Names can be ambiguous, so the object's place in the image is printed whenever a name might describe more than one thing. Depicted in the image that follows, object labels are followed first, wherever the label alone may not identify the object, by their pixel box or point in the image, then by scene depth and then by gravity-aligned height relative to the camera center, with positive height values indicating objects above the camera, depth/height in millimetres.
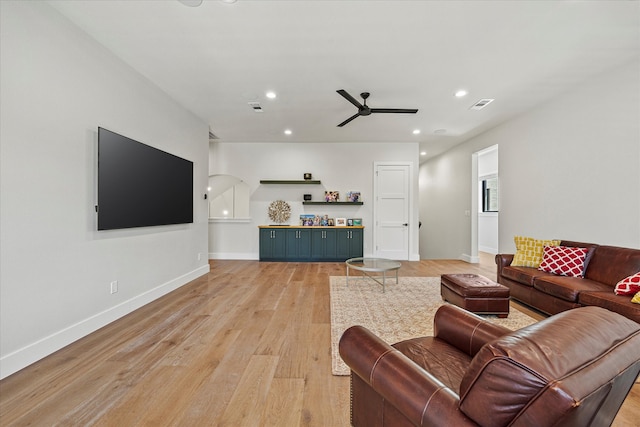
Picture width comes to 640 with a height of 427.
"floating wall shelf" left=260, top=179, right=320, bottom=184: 6295 +725
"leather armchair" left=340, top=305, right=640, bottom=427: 623 -429
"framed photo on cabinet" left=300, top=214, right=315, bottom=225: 6419 -164
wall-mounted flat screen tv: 2734 +330
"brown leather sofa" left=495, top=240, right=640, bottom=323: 2419 -753
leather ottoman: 2914 -936
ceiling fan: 3645 +1423
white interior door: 6508 +53
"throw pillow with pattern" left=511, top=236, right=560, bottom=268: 3502 -527
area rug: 2572 -1135
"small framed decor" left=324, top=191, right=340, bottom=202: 6449 +386
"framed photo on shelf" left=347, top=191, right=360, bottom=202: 6453 +386
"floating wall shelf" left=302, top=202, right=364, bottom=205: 6336 +215
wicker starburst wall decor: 6469 +2
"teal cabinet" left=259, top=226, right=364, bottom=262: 6152 -704
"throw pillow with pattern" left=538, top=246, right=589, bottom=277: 3096 -572
